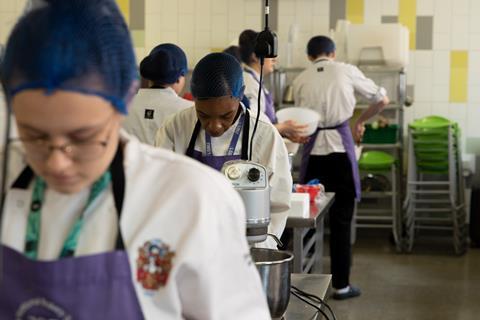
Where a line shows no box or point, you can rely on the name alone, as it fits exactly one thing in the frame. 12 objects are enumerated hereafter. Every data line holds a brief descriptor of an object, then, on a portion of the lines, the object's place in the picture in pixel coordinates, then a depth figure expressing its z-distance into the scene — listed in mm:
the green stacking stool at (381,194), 6977
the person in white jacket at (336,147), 5340
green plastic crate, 7078
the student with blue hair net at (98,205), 1149
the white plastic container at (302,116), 4969
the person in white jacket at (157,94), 3836
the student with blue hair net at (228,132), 2730
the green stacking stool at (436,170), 6816
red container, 4094
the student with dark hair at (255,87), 4301
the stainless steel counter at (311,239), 3615
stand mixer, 2000
